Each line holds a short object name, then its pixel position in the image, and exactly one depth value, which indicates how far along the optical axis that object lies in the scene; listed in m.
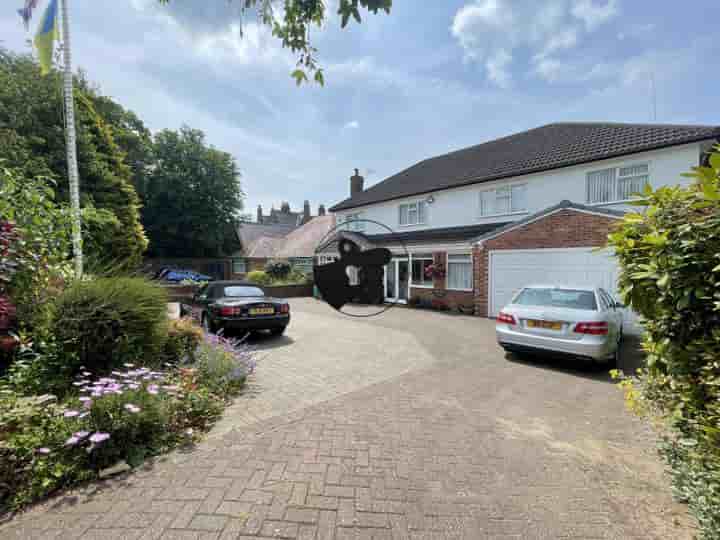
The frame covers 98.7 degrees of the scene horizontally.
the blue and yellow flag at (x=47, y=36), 7.23
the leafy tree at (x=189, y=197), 28.31
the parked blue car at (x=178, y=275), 23.53
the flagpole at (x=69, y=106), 7.48
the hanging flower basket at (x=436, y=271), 12.98
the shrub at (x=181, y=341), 5.06
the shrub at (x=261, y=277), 19.23
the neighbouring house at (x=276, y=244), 25.66
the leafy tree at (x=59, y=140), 14.27
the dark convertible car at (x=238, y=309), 7.23
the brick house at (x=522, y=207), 9.21
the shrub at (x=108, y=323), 3.82
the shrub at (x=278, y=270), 20.36
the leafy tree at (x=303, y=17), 2.35
